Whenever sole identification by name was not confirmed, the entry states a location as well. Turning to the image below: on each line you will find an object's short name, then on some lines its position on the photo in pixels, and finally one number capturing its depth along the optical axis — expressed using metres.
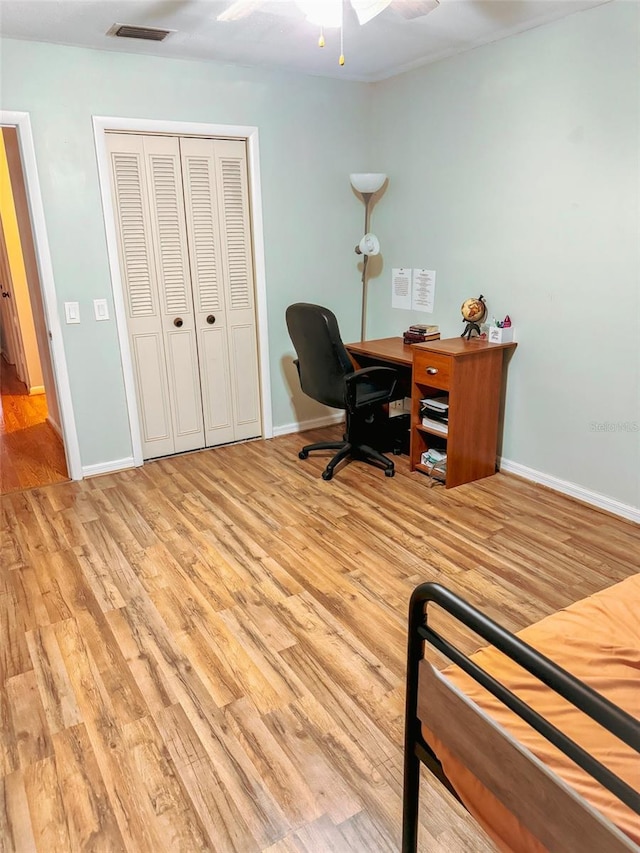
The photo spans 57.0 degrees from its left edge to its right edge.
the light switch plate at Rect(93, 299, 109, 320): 3.61
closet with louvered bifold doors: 3.67
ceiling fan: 2.18
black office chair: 3.38
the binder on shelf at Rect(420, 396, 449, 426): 3.48
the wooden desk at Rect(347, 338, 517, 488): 3.36
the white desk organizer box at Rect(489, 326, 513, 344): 3.48
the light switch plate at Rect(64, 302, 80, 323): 3.53
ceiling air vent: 2.96
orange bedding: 1.05
